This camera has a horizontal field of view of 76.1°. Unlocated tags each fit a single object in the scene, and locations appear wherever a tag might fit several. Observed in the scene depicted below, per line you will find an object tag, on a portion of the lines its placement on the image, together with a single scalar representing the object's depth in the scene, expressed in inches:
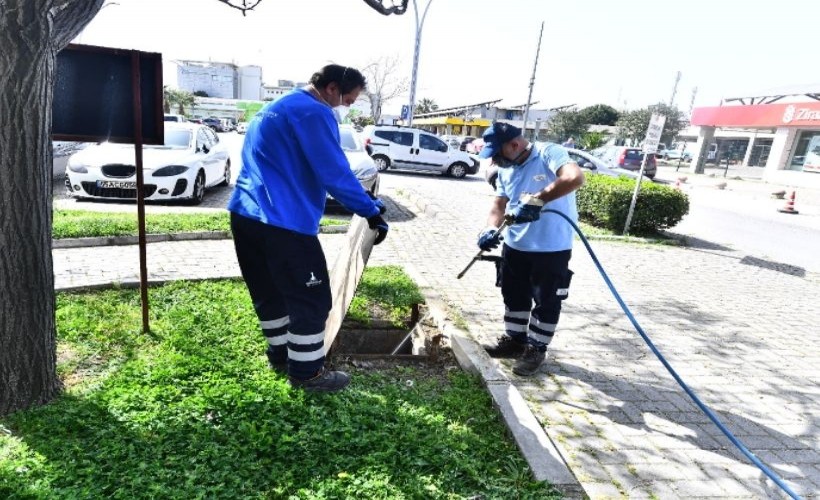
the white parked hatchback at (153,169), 326.6
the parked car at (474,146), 1290.8
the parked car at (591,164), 684.3
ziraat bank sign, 1008.9
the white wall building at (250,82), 4288.9
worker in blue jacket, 109.7
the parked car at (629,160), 873.5
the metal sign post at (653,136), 380.2
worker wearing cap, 132.6
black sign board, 128.2
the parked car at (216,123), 1952.5
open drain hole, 171.0
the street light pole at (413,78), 836.0
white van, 705.6
